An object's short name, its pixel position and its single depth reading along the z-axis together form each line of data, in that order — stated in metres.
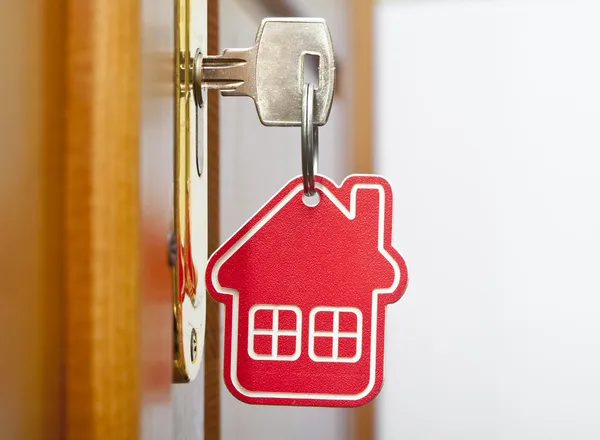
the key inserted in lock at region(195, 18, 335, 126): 0.33
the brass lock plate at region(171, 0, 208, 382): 0.33
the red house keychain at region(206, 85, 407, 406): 0.34
